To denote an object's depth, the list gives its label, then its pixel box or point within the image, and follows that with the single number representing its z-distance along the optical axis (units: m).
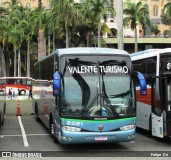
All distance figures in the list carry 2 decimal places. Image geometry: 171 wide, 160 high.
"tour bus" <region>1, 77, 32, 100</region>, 59.09
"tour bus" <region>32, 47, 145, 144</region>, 12.16
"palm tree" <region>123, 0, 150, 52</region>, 54.19
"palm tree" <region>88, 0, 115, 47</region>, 48.50
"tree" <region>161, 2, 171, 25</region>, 48.25
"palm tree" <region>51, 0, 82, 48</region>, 44.44
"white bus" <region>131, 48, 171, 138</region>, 13.96
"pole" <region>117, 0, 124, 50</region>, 27.23
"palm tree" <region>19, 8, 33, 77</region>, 61.44
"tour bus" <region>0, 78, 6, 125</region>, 17.88
